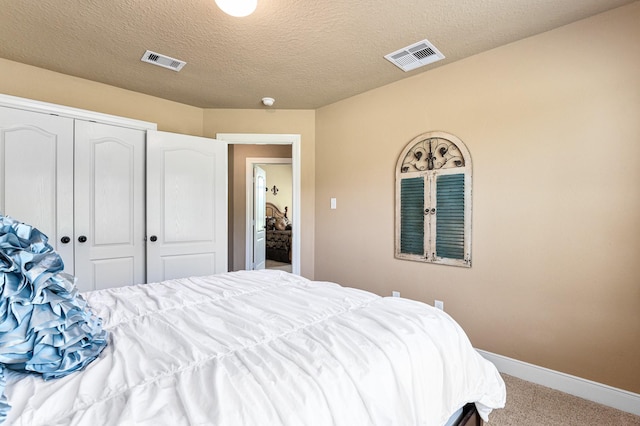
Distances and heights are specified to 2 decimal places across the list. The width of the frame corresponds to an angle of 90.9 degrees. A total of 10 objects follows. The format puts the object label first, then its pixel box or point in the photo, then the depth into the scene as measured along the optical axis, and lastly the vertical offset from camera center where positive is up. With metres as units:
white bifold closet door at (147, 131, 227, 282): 3.06 +0.04
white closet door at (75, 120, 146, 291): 2.69 +0.04
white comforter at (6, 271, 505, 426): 0.72 -0.45
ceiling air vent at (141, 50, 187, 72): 2.44 +1.20
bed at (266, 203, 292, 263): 7.02 -0.65
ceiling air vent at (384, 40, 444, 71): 2.34 +1.21
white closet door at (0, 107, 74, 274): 2.38 +0.29
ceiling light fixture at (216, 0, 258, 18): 1.58 +1.04
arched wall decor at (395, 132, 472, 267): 2.52 +0.09
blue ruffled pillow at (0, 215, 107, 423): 0.80 -0.29
